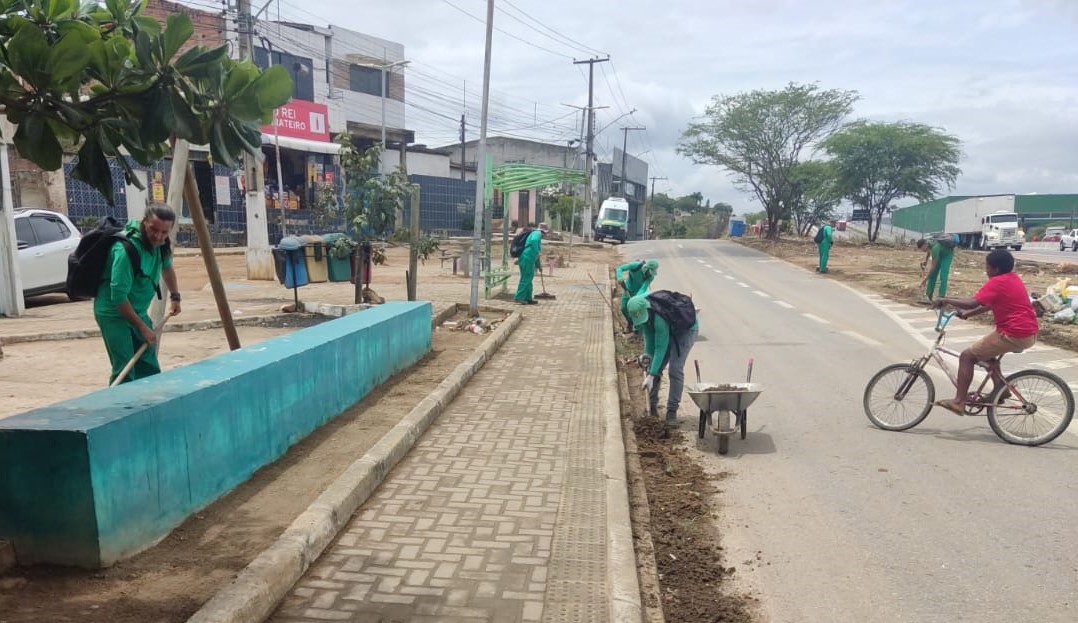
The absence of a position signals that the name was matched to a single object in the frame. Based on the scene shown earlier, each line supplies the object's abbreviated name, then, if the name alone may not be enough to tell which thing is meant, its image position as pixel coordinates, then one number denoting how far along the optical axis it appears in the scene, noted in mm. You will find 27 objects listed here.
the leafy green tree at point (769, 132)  37656
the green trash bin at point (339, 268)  11688
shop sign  29172
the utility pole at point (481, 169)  11922
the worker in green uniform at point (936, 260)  15375
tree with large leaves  2373
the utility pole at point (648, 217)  77050
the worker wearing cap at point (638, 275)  7406
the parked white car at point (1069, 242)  42312
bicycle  5898
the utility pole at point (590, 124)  42294
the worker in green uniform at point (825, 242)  23484
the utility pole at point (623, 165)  65294
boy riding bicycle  5988
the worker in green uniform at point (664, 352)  6469
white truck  40719
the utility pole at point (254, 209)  15320
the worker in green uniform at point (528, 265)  14312
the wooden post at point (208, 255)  5465
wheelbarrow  5773
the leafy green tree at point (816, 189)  42719
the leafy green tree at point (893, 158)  40750
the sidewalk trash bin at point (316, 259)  11586
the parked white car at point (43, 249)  12234
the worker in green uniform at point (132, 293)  4484
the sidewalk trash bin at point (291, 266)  11547
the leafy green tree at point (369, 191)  11023
